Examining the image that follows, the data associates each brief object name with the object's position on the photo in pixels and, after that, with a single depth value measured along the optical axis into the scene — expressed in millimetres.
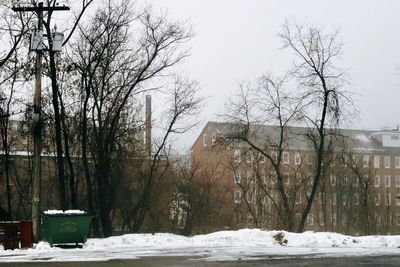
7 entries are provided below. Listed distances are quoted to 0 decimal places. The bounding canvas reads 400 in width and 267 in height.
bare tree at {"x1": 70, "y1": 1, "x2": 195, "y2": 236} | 31047
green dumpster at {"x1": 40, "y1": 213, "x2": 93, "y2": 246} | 21328
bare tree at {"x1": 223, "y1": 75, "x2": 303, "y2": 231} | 37062
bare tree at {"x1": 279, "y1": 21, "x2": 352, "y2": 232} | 32656
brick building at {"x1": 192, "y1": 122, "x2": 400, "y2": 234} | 47156
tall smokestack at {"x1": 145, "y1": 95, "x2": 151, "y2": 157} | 39484
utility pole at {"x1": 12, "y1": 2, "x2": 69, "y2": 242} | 24359
